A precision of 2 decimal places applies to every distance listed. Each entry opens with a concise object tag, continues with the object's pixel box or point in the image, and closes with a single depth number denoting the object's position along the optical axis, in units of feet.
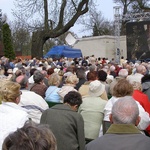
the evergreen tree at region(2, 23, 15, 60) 90.00
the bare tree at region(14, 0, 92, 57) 60.59
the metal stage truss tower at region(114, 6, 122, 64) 70.64
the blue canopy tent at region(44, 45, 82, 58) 63.34
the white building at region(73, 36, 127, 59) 91.81
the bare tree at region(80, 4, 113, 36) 133.87
